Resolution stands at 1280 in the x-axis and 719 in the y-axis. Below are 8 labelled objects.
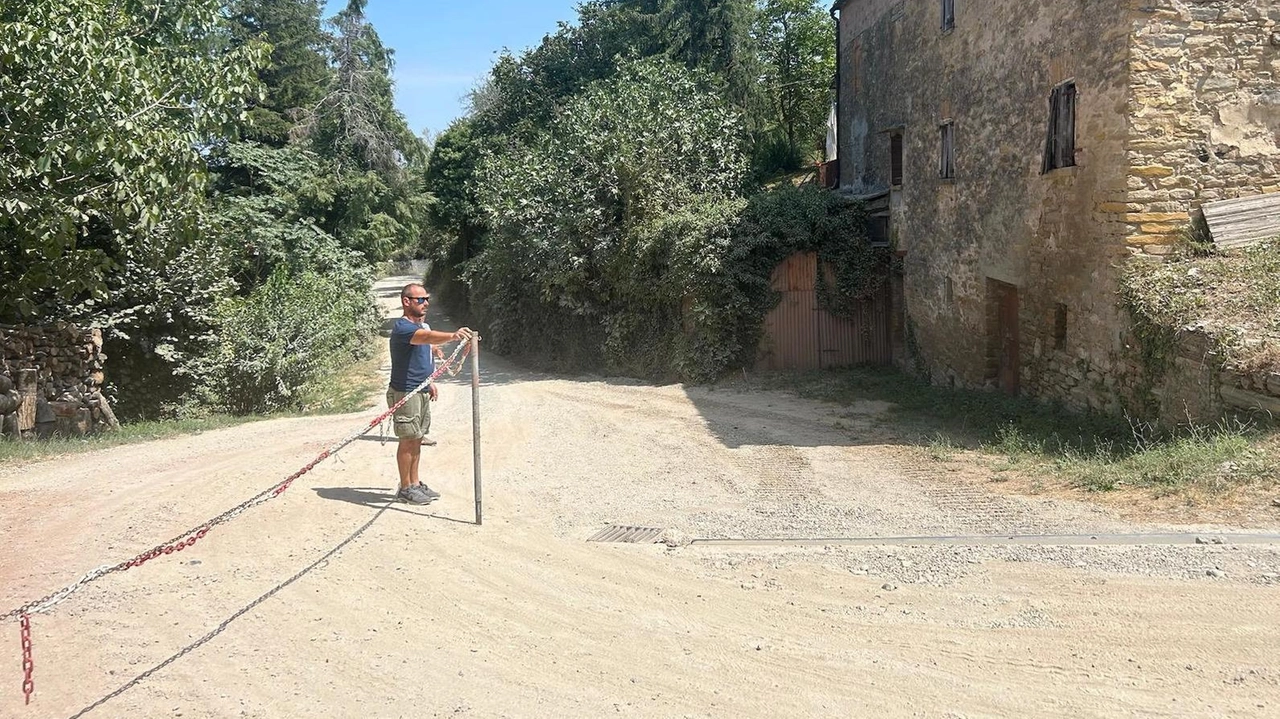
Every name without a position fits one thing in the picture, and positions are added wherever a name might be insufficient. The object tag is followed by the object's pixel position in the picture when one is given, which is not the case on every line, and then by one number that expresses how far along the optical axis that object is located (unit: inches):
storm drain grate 255.2
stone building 344.2
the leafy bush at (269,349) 553.6
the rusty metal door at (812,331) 621.3
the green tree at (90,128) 384.5
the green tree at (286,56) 1007.6
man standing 267.7
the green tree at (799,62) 1134.4
